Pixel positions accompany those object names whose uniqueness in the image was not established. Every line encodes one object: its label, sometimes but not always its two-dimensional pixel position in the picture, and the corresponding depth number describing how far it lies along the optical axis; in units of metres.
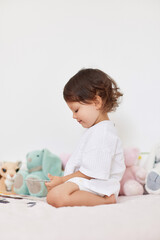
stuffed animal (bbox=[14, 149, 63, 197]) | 1.42
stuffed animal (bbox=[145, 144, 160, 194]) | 1.28
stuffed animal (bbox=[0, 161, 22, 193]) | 1.60
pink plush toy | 1.35
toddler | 1.06
